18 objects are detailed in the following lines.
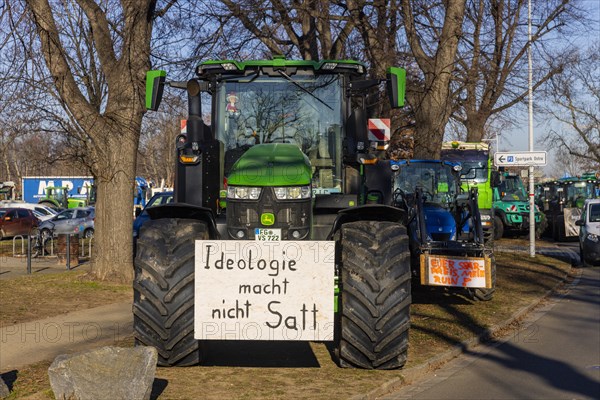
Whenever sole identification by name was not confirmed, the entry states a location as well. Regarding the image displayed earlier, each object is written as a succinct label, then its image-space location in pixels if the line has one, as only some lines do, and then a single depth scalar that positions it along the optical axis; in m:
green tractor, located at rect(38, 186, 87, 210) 63.56
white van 22.17
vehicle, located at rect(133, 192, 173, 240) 24.65
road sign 23.02
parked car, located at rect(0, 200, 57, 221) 45.27
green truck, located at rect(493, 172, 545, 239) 33.84
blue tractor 12.74
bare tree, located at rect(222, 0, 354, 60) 20.05
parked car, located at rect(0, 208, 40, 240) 38.81
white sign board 7.89
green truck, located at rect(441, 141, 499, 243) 28.20
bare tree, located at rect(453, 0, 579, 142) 23.39
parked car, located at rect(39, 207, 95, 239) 35.38
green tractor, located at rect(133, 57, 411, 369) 7.94
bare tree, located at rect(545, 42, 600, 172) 45.83
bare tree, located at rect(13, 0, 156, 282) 15.34
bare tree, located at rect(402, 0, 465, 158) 21.62
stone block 6.96
